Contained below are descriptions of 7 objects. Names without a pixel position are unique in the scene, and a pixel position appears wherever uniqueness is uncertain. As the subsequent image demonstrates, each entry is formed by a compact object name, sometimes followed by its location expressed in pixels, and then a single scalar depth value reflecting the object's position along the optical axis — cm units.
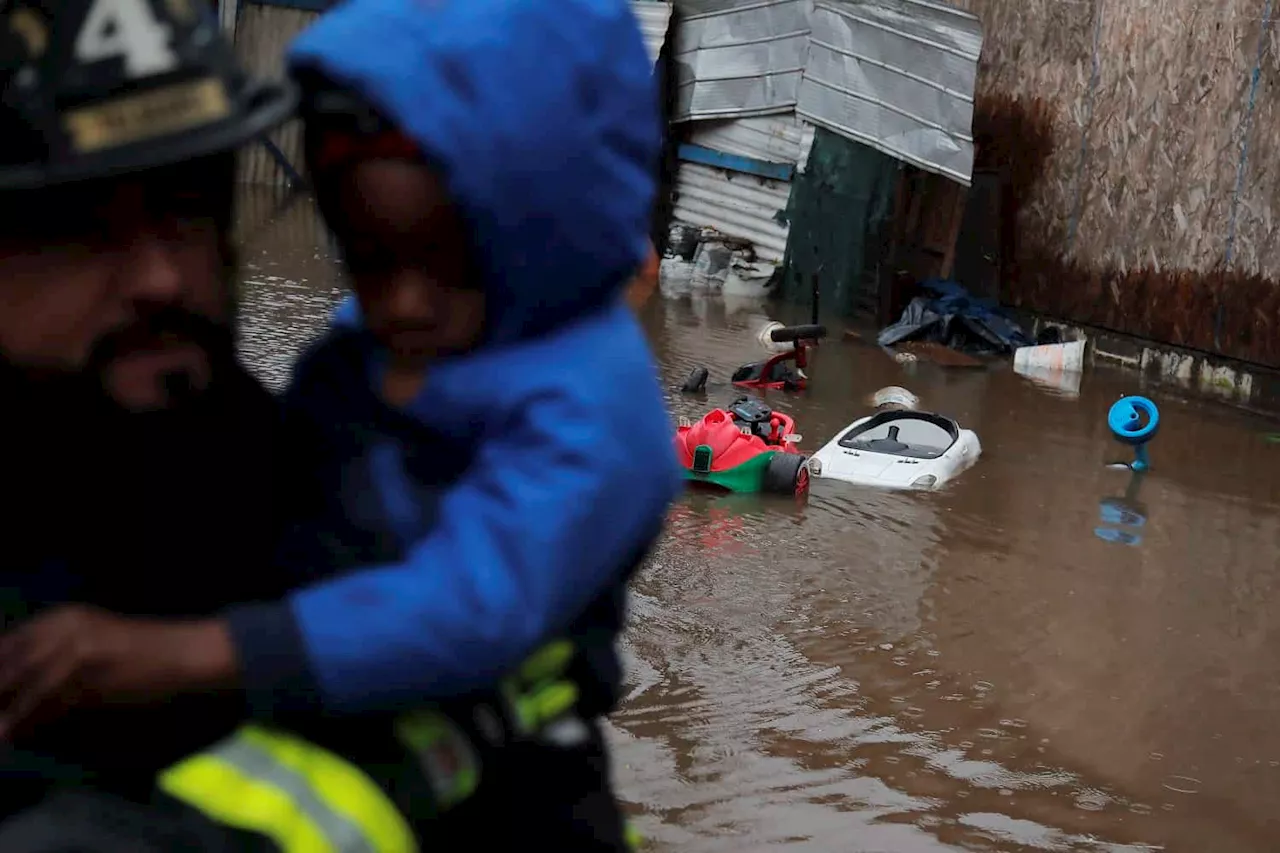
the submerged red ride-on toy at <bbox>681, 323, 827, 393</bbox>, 1027
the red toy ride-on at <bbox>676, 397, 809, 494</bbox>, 731
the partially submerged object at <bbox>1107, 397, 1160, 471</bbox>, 893
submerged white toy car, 794
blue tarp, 1373
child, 110
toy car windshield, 820
